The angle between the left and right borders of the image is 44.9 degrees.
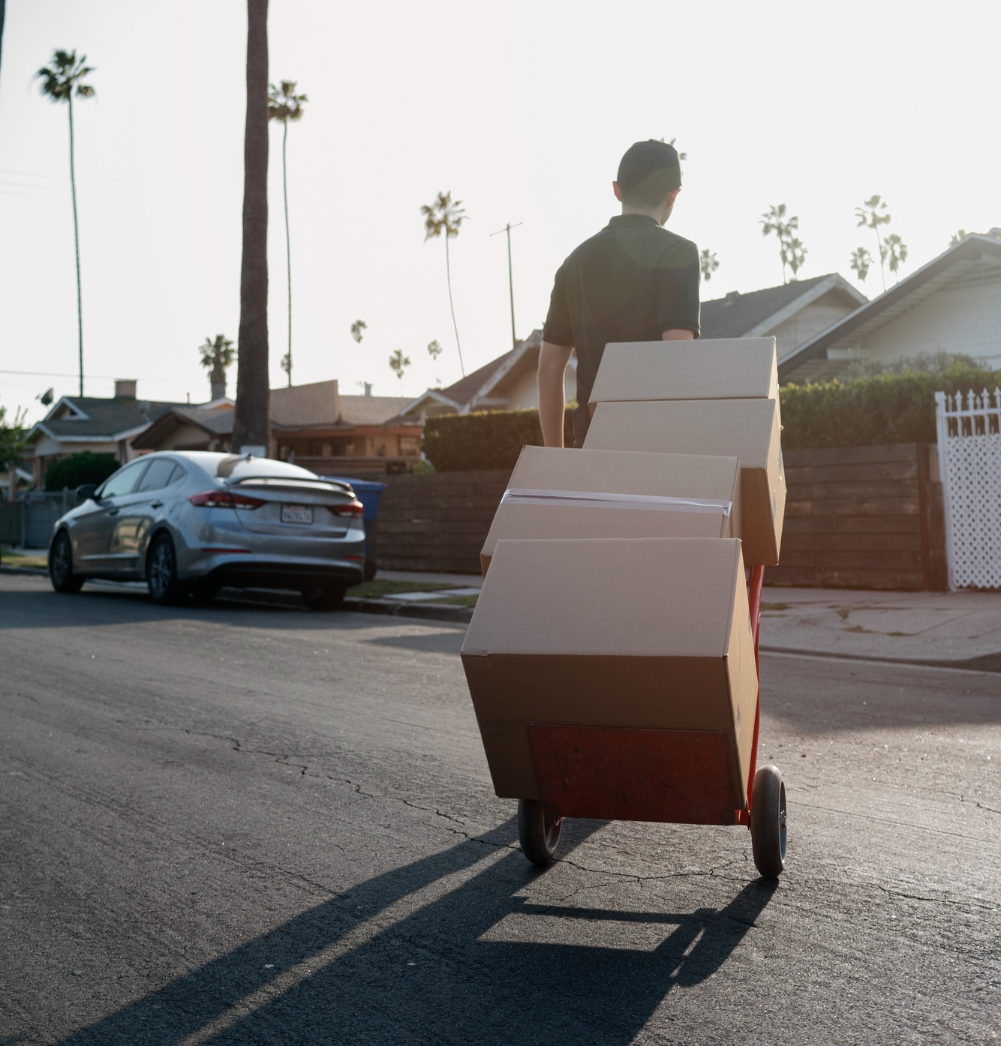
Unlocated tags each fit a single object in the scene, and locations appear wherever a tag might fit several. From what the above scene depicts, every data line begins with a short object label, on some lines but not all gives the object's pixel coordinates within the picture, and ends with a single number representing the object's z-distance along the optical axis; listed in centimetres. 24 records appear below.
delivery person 419
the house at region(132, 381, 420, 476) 4394
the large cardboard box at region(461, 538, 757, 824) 291
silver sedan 1197
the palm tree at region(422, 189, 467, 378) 6600
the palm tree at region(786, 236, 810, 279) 8044
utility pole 6250
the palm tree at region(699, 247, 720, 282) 8627
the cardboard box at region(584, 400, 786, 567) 346
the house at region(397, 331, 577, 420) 3048
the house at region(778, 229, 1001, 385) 1961
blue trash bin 1508
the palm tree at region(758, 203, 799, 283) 8075
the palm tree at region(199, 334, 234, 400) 8200
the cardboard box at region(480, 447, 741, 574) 320
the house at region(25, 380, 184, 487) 5466
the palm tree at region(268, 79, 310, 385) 5491
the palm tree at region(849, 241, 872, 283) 8494
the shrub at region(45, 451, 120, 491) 4372
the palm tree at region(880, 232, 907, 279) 8175
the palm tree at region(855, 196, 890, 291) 8044
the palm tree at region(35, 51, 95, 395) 5728
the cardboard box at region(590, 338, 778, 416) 374
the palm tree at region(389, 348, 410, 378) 12012
